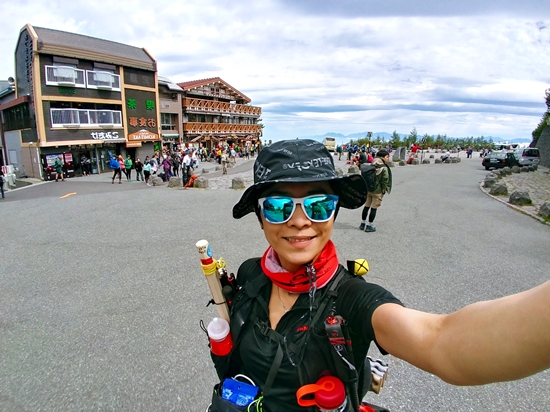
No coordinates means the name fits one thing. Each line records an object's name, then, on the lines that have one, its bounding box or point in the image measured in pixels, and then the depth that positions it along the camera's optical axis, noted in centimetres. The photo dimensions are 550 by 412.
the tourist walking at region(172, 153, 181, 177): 2151
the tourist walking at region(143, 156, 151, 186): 1808
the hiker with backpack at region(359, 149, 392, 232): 673
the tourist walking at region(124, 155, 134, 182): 2055
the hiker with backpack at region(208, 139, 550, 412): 110
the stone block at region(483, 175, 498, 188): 1462
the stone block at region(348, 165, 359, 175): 1805
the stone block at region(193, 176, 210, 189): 1523
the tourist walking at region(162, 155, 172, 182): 1847
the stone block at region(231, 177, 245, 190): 1476
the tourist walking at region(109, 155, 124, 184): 1838
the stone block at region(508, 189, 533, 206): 1061
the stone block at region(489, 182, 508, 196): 1254
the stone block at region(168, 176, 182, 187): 1570
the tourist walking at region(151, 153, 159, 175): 2023
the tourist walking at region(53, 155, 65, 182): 2091
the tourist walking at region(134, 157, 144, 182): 1972
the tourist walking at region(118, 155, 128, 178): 1938
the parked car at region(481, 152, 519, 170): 2350
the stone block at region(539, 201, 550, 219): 879
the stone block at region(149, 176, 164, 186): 1680
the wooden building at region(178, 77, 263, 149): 3934
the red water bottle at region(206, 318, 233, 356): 146
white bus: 4566
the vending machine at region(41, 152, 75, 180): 2238
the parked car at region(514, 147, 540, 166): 2480
